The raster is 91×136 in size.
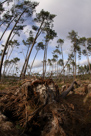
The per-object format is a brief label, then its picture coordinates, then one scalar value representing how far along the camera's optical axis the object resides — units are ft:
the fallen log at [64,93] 15.83
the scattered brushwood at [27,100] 8.59
